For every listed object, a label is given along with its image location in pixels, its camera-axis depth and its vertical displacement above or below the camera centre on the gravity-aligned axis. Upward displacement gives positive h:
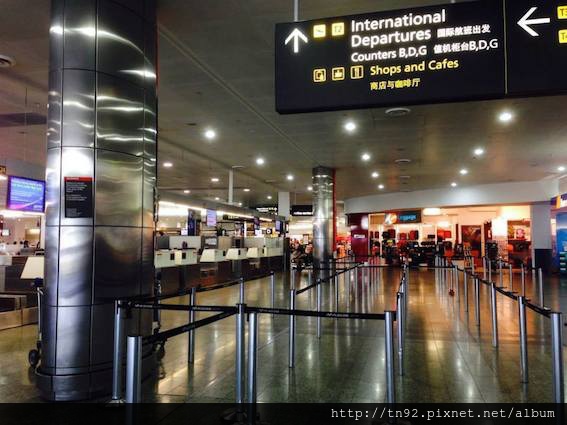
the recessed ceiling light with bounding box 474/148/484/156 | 14.41 +2.93
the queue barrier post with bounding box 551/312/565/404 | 3.50 -0.93
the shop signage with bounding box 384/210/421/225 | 28.00 +1.39
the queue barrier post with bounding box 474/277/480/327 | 7.84 -1.14
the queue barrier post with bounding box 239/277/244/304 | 7.56 -0.87
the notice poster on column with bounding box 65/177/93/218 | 4.50 +0.44
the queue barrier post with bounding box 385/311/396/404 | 3.31 -0.93
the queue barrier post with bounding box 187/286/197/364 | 5.46 -1.38
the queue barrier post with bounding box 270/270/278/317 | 8.97 -0.99
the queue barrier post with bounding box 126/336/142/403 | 2.69 -0.81
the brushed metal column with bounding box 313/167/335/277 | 18.47 +1.01
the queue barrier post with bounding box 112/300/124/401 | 4.11 -1.13
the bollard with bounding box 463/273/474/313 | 9.35 -1.39
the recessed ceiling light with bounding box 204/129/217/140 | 12.53 +3.10
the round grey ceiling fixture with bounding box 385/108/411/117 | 10.12 +2.98
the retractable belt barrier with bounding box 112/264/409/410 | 2.78 -0.78
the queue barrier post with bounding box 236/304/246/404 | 3.78 -1.00
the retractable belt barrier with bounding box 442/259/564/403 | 3.51 -0.99
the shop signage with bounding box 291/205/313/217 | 27.20 +1.80
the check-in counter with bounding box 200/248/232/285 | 15.61 -1.03
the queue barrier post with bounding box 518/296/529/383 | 4.77 -1.15
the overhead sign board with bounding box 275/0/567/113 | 4.04 +1.75
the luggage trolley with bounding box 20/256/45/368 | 6.12 -0.44
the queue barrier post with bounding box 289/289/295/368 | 5.30 -1.23
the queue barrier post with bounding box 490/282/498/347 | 6.25 -1.22
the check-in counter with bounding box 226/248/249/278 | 17.75 -0.85
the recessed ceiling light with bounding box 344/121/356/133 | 11.39 +3.02
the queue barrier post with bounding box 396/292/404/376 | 5.02 -1.23
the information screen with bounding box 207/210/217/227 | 19.13 +0.94
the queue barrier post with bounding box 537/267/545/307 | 10.01 -1.25
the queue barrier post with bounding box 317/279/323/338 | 6.59 -1.33
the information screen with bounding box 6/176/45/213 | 10.80 +1.18
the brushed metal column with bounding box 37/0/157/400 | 4.46 +0.54
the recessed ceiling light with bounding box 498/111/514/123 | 10.30 +2.94
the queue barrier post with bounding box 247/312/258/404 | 3.65 -0.98
